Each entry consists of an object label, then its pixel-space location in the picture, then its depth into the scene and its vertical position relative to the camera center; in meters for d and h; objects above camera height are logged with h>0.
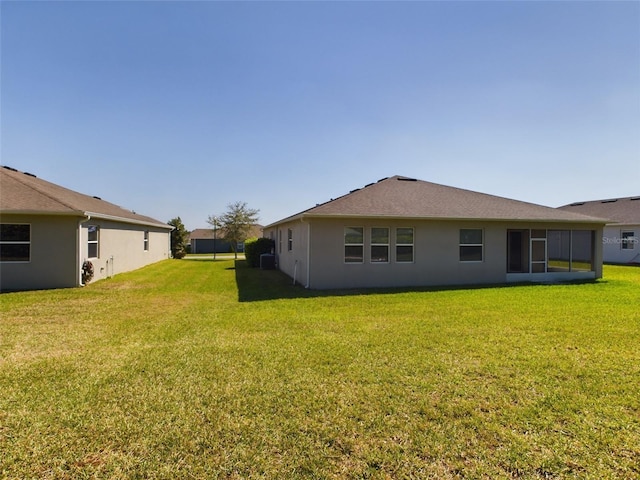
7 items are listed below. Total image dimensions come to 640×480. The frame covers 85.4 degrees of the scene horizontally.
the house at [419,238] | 12.21 +0.39
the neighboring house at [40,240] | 11.63 +0.21
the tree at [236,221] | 31.84 +2.41
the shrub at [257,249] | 20.92 -0.10
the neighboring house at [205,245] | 50.50 +0.31
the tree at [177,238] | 32.59 +0.83
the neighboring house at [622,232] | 23.84 +1.24
